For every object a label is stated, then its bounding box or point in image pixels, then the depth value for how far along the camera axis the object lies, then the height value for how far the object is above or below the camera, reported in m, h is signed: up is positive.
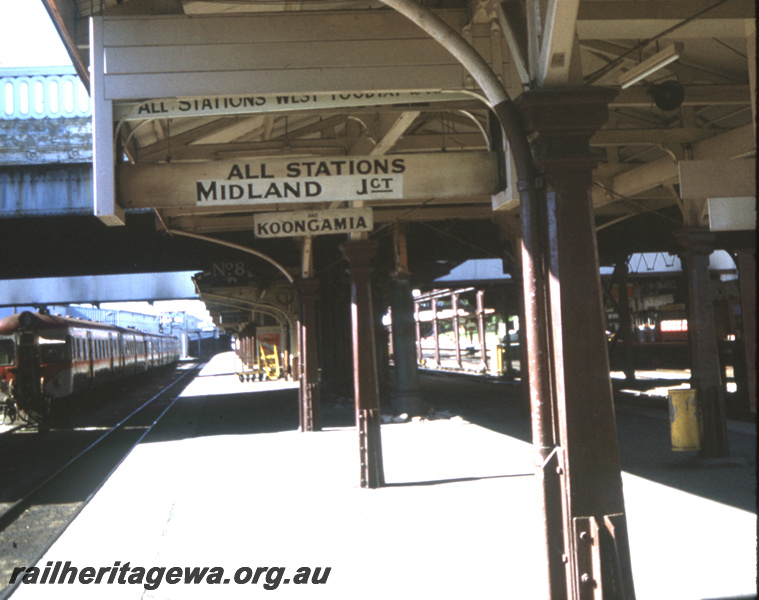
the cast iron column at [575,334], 4.17 +0.01
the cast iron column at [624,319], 22.33 +0.43
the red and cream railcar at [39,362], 19.80 +0.11
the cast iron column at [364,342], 9.32 +0.08
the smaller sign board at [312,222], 8.16 +1.38
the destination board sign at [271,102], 6.19 +2.07
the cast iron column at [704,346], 9.65 -0.22
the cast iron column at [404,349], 17.06 -0.08
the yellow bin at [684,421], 9.66 -1.14
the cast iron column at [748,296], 12.30 +0.50
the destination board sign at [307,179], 6.04 +1.43
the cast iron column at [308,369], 15.13 -0.36
